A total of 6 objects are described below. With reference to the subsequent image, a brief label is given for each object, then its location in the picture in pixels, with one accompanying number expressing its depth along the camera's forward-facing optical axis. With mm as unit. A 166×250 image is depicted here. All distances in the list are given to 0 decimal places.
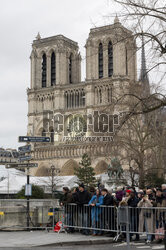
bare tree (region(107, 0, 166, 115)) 11805
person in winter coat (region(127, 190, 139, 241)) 11450
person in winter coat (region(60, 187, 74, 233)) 13284
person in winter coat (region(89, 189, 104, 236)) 12445
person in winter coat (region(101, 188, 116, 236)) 12148
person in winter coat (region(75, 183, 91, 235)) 12805
